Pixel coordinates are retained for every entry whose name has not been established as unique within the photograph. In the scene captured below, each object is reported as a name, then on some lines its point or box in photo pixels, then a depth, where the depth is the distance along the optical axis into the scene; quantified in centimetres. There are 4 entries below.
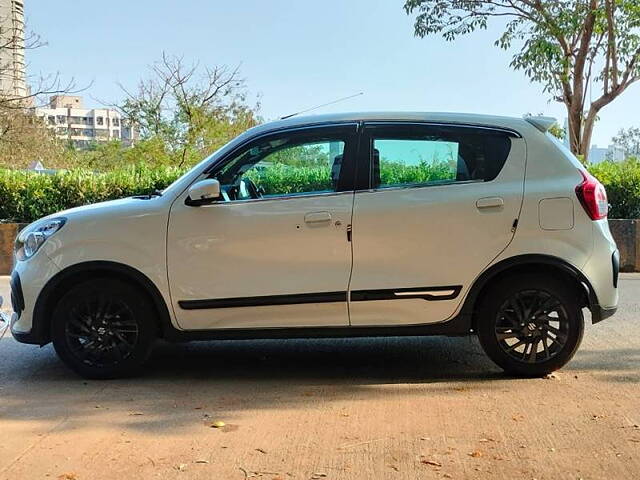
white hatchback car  481
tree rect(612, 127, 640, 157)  5653
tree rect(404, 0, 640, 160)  1520
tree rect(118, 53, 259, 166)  2050
